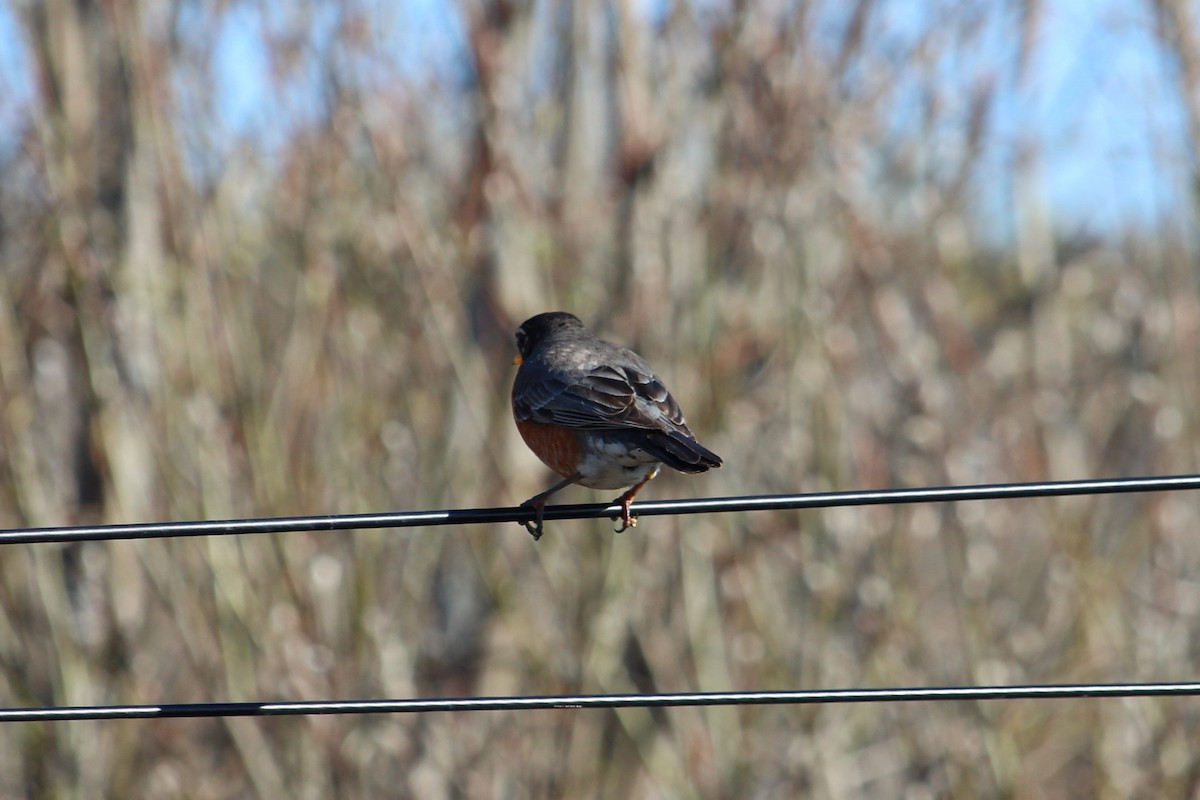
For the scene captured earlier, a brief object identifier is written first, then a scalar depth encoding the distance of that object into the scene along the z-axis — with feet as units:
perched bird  28.96
